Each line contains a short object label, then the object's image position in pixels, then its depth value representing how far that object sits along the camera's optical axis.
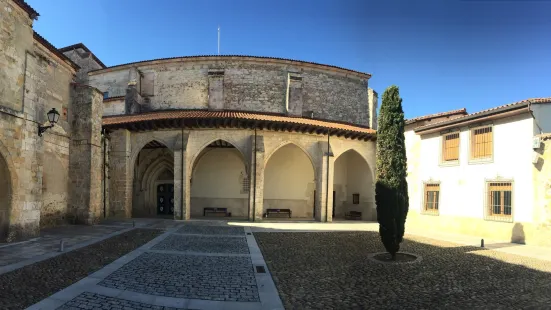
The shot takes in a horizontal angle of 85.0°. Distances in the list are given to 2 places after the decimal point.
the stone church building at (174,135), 9.91
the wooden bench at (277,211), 19.66
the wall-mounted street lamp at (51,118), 10.38
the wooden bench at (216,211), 19.58
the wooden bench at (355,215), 20.16
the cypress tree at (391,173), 8.55
